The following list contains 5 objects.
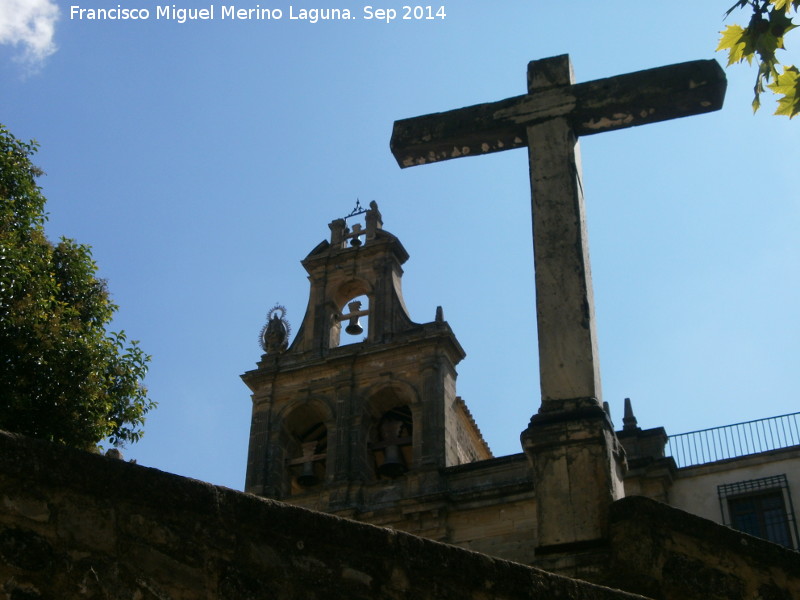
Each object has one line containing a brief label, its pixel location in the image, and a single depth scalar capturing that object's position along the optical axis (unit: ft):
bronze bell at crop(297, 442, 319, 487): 75.05
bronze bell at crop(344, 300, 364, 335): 81.15
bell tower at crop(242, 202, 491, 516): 73.15
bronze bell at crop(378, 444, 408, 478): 73.00
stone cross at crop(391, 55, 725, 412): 23.48
